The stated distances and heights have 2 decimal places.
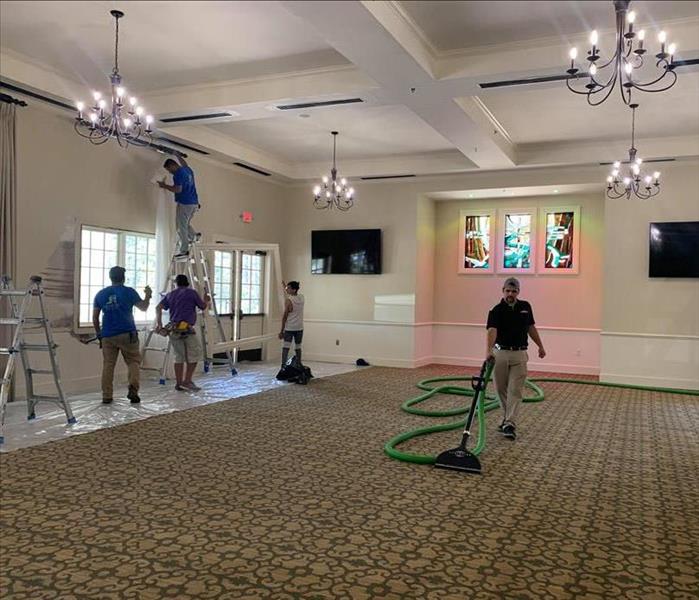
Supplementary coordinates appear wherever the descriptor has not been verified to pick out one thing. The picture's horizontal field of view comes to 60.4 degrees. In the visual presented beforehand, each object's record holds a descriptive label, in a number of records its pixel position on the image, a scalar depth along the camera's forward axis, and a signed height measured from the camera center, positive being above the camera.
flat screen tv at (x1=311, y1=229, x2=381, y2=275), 11.69 +0.76
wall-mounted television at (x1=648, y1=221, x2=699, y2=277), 9.46 +0.76
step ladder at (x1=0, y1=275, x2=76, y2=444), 5.52 -0.62
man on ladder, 8.69 +1.28
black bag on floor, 8.98 -1.27
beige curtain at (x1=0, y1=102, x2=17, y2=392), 6.81 +0.92
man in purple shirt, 7.80 -0.51
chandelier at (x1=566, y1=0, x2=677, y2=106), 4.08 +2.17
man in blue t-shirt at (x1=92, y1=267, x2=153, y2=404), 6.88 -0.49
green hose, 5.00 -1.34
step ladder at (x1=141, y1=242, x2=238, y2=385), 8.65 +0.02
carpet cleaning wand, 4.65 -1.31
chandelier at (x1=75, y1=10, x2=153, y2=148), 5.75 +1.81
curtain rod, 6.77 +2.10
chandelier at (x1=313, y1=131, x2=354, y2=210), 10.39 +1.84
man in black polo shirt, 5.64 -0.47
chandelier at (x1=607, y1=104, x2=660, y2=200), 8.20 +1.74
